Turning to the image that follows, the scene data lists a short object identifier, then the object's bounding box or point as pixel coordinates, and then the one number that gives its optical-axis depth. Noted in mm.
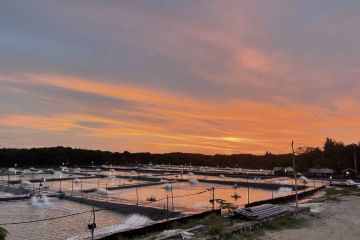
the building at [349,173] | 52906
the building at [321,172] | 54562
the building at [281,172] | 61397
